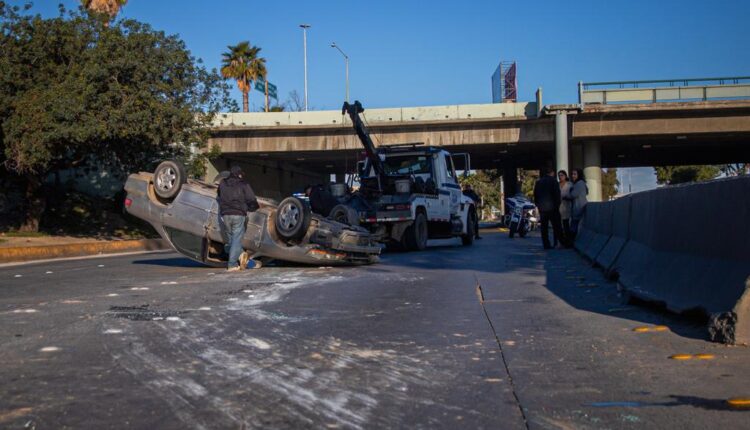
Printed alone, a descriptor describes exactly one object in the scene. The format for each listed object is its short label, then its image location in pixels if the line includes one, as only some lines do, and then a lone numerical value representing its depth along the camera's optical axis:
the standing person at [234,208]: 11.61
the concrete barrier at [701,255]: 5.53
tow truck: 17.38
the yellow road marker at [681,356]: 5.20
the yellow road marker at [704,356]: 5.14
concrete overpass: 36.84
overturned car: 12.01
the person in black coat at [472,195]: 24.42
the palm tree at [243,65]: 60.78
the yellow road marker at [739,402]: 4.01
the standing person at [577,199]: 17.34
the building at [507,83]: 66.06
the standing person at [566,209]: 17.69
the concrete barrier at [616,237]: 10.31
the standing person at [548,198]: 16.84
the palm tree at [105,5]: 38.62
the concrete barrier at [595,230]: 12.66
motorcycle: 25.20
